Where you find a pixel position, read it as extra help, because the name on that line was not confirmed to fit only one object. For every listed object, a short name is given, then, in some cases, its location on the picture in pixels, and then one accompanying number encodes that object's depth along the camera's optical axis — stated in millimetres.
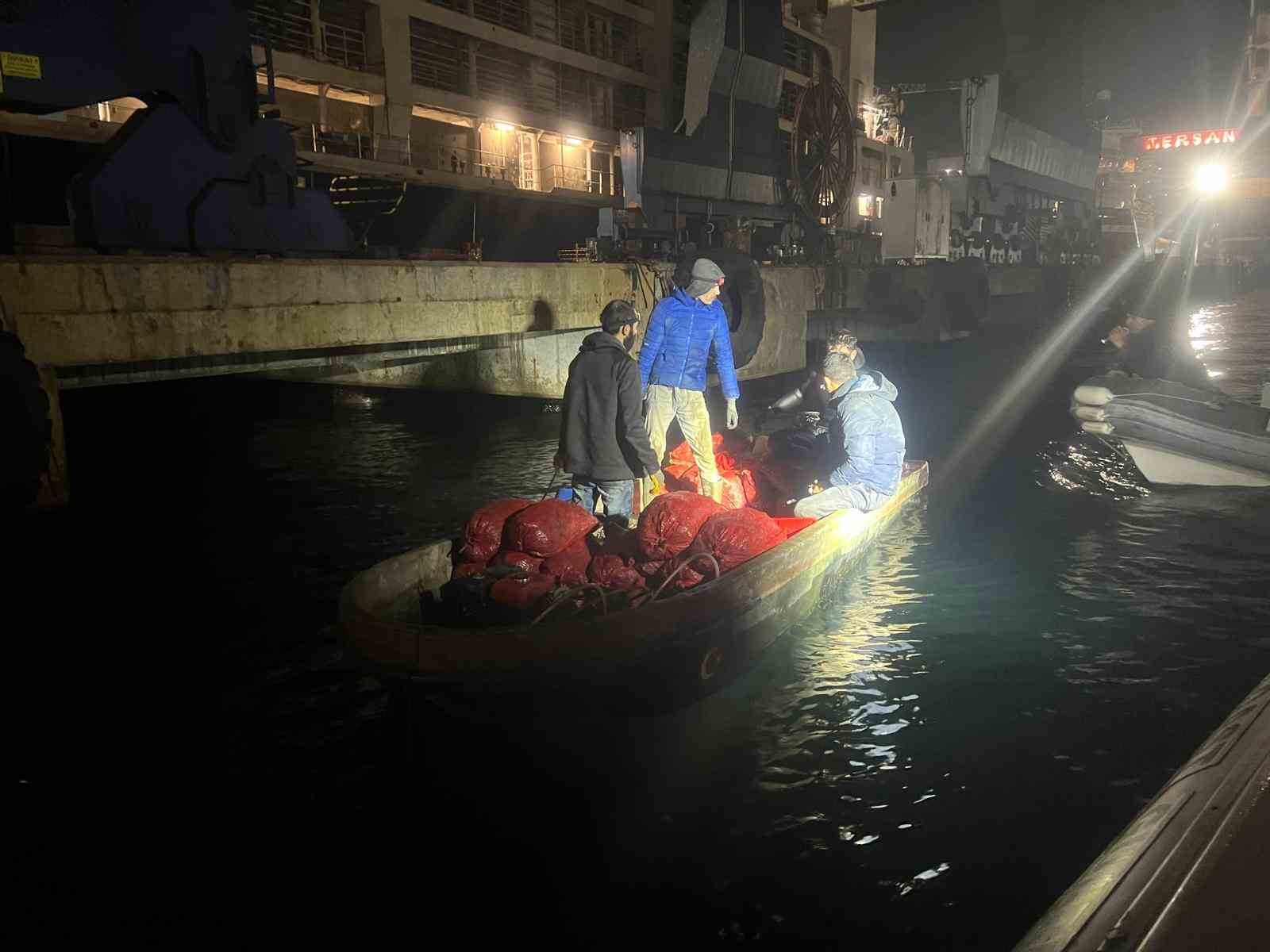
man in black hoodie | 5566
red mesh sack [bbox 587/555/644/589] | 4887
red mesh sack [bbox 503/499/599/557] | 4949
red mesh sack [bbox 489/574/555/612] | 4620
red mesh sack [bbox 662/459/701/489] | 7176
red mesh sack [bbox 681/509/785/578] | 5176
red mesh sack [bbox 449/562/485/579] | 4996
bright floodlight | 73000
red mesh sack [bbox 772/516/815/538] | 6168
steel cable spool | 23844
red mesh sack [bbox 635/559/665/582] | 5113
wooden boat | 3994
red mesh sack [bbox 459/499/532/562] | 5102
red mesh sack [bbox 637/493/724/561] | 5230
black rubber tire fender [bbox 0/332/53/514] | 7180
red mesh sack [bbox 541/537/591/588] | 4941
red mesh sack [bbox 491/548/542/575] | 4898
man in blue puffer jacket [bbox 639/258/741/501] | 7000
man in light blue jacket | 6168
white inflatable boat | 9312
